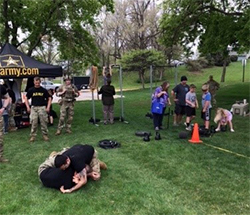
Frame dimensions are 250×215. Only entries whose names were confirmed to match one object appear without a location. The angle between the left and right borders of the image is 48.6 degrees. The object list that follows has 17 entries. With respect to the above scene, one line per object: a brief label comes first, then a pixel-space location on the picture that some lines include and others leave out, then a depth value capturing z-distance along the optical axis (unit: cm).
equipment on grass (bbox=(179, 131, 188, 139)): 726
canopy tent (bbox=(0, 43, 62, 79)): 791
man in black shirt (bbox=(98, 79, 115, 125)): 938
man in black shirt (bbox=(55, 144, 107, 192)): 420
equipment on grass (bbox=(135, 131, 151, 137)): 750
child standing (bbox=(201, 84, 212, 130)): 760
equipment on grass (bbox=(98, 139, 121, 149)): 659
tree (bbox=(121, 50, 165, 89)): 2658
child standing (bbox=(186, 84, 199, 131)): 800
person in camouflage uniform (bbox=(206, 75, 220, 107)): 1184
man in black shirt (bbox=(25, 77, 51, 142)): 708
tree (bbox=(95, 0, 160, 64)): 3409
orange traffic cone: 689
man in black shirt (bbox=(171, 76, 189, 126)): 838
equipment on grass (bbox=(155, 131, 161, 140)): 713
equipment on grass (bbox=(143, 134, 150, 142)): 700
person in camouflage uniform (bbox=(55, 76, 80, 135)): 798
